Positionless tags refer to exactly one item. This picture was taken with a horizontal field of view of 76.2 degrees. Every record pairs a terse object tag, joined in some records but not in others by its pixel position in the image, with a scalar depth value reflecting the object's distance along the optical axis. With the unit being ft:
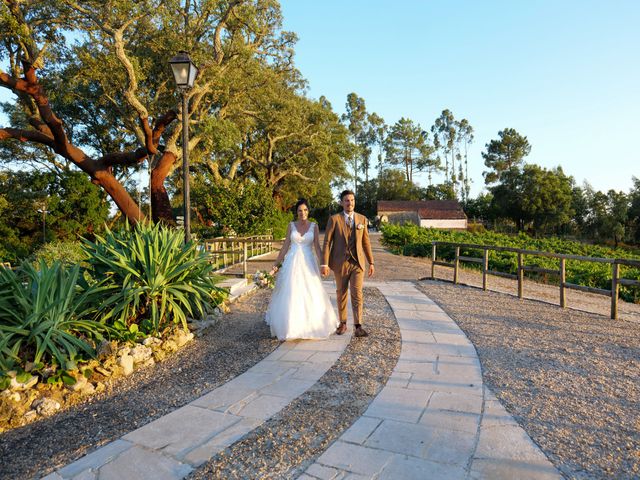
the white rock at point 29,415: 10.70
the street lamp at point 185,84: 23.06
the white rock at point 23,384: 11.29
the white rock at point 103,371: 13.16
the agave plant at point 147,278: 15.80
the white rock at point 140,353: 14.35
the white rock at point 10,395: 10.81
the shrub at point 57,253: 33.17
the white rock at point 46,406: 10.98
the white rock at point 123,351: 13.87
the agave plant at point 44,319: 12.37
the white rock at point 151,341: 15.09
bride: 16.58
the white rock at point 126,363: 13.67
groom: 16.94
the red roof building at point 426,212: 180.55
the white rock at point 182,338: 16.33
